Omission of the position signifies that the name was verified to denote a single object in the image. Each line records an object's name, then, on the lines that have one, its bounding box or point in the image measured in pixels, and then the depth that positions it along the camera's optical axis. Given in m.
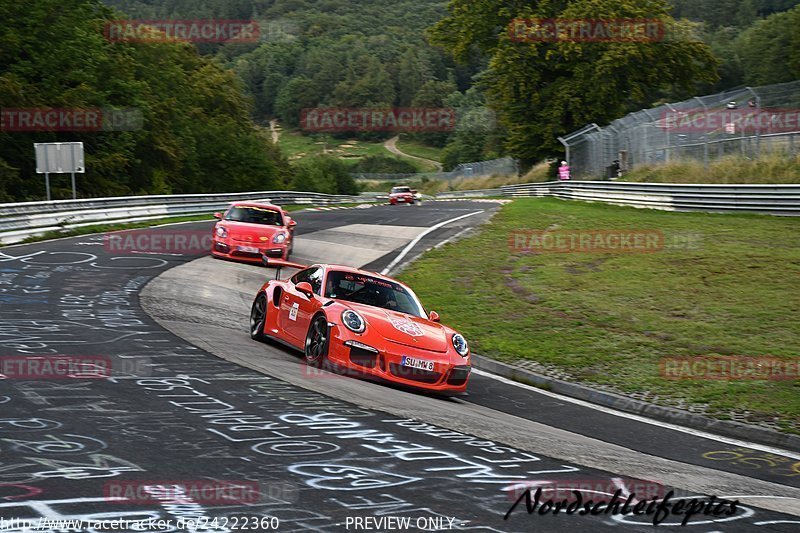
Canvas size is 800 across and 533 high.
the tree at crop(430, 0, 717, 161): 52.84
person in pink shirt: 45.80
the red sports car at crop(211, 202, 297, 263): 21.72
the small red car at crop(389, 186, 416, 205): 54.56
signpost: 32.53
